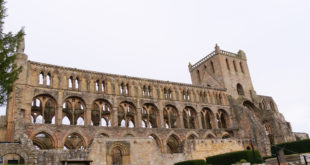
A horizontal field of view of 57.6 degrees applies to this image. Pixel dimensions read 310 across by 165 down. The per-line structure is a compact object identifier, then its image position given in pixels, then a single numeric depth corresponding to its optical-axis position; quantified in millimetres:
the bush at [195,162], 25352
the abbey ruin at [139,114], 26906
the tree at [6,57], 16250
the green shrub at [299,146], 31859
